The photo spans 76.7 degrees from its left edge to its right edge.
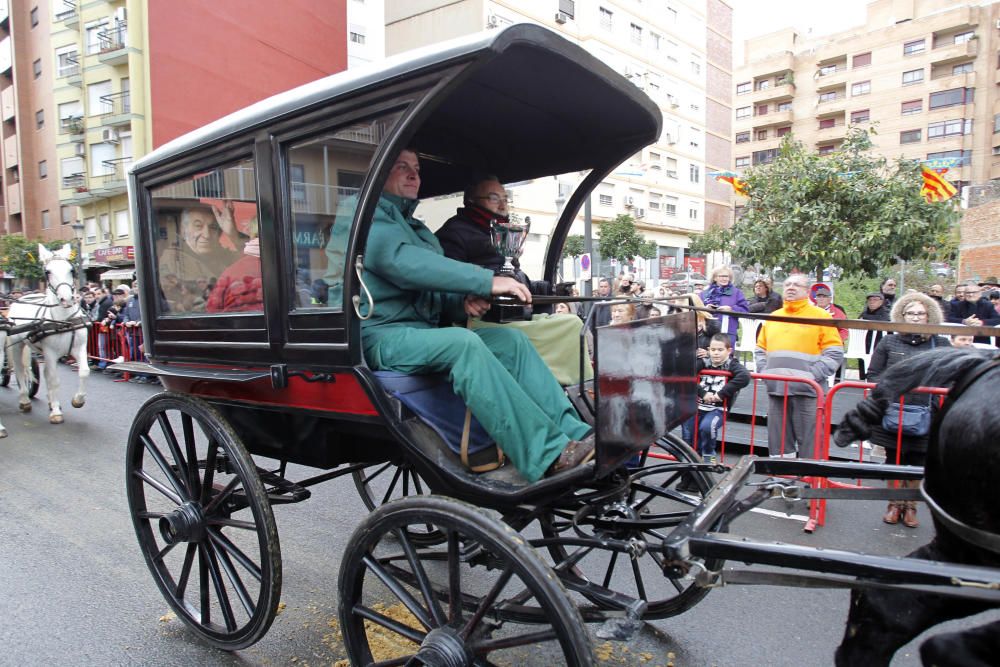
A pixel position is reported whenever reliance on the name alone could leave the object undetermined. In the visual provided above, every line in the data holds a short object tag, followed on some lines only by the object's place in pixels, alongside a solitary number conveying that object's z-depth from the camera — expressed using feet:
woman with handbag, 14.02
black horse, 5.72
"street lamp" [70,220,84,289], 87.76
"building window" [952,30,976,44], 143.23
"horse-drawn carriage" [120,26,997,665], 6.68
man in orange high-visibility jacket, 17.20
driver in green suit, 7.48
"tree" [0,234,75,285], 109.29
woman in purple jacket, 26.11
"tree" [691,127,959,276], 35.86
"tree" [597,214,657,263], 102.37
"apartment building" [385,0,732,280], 101.60
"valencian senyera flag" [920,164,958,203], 37.09
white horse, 26.17
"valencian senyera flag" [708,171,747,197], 43.57
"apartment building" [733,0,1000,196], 142.10
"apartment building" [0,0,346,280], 90.53
